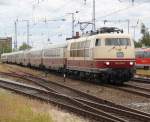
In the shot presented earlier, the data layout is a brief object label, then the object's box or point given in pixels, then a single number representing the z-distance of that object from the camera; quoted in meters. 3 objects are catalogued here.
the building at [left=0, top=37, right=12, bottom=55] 174.14
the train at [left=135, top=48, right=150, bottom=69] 60.21
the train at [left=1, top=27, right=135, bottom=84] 29.12
